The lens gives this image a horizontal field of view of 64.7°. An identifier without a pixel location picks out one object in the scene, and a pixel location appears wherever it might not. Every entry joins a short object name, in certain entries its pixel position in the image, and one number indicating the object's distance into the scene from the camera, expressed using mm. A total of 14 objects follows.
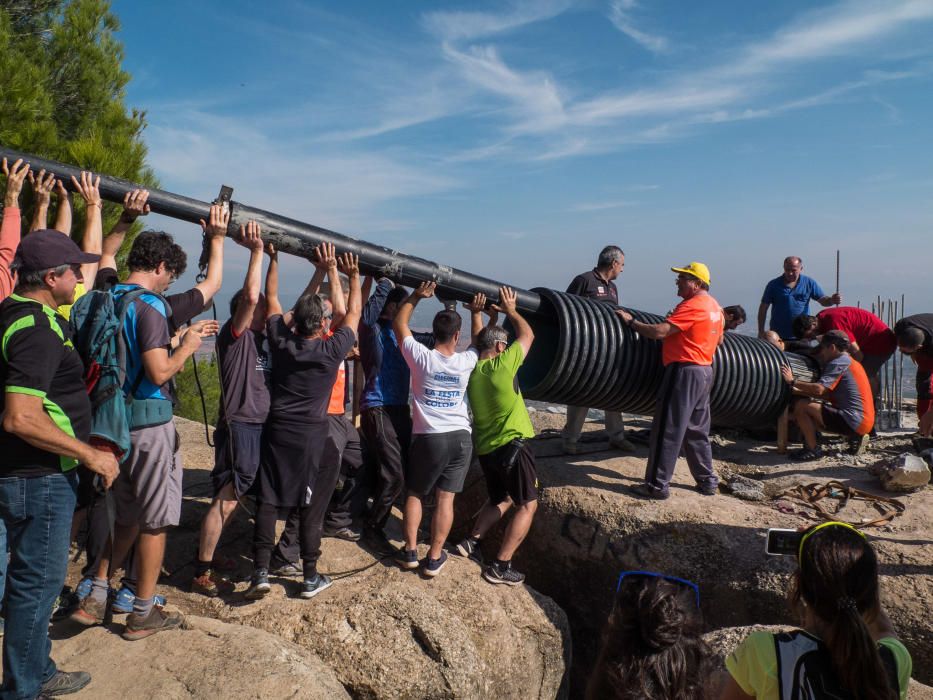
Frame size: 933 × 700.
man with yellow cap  5516
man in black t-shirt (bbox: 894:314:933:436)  6602
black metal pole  4270
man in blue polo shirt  8312
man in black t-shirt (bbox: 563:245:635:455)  6543
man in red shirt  7625
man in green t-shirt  4969
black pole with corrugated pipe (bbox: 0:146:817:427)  4586
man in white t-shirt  4746
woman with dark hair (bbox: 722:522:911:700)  1972
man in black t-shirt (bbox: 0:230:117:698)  2789
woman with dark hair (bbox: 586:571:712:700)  2322
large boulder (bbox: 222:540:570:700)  4020
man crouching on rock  6633
